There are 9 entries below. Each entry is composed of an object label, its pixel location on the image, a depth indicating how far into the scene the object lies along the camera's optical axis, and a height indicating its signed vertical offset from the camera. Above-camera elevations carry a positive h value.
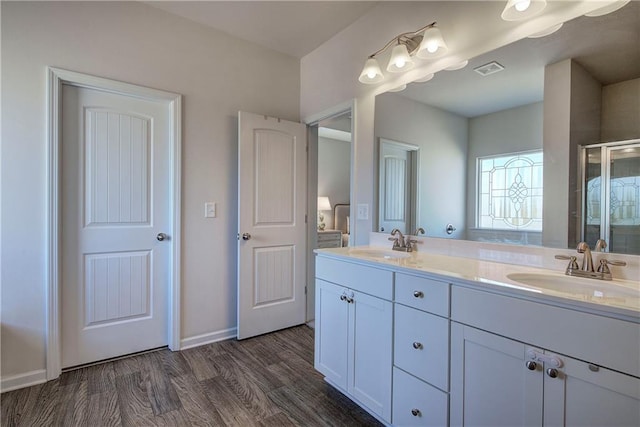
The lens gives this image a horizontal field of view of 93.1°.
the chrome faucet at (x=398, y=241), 2.01 -0.20
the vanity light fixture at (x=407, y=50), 1.72 +0.99
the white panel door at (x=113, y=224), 2.09 -0.11
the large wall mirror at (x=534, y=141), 1.21 +0.35
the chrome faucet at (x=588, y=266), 1.17 -0.22
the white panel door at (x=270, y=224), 2.63 -0.13
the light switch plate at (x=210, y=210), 2.56 +0.00
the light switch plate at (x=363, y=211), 2.34 +0.00
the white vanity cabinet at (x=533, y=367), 0.85 -0.50
